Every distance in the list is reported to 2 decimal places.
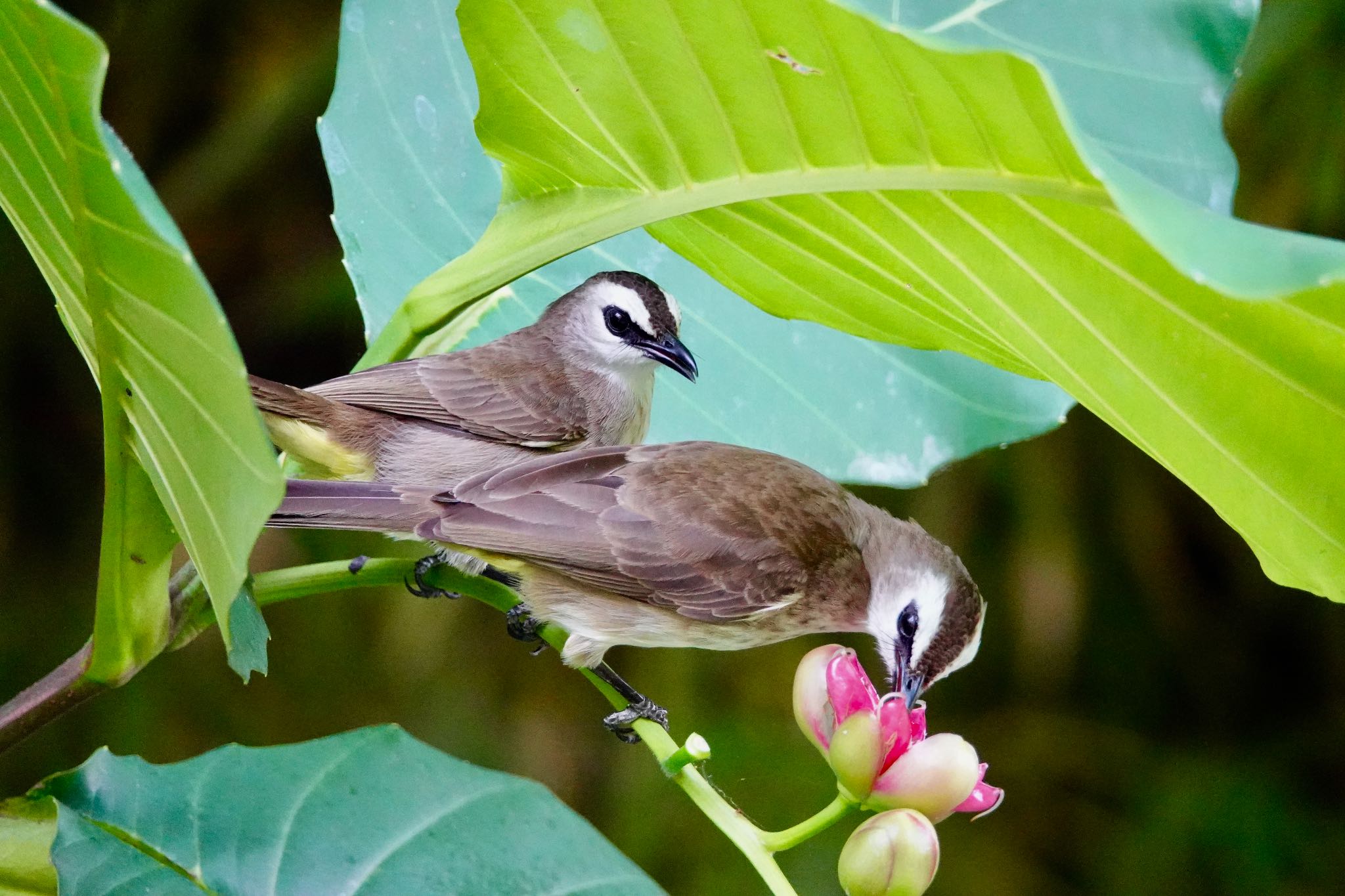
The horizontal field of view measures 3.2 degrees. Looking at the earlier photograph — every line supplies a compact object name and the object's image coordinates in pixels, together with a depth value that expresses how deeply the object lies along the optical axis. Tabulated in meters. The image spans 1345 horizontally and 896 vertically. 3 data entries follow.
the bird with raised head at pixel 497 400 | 5.66
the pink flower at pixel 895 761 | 5.52
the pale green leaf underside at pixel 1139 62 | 5.56
